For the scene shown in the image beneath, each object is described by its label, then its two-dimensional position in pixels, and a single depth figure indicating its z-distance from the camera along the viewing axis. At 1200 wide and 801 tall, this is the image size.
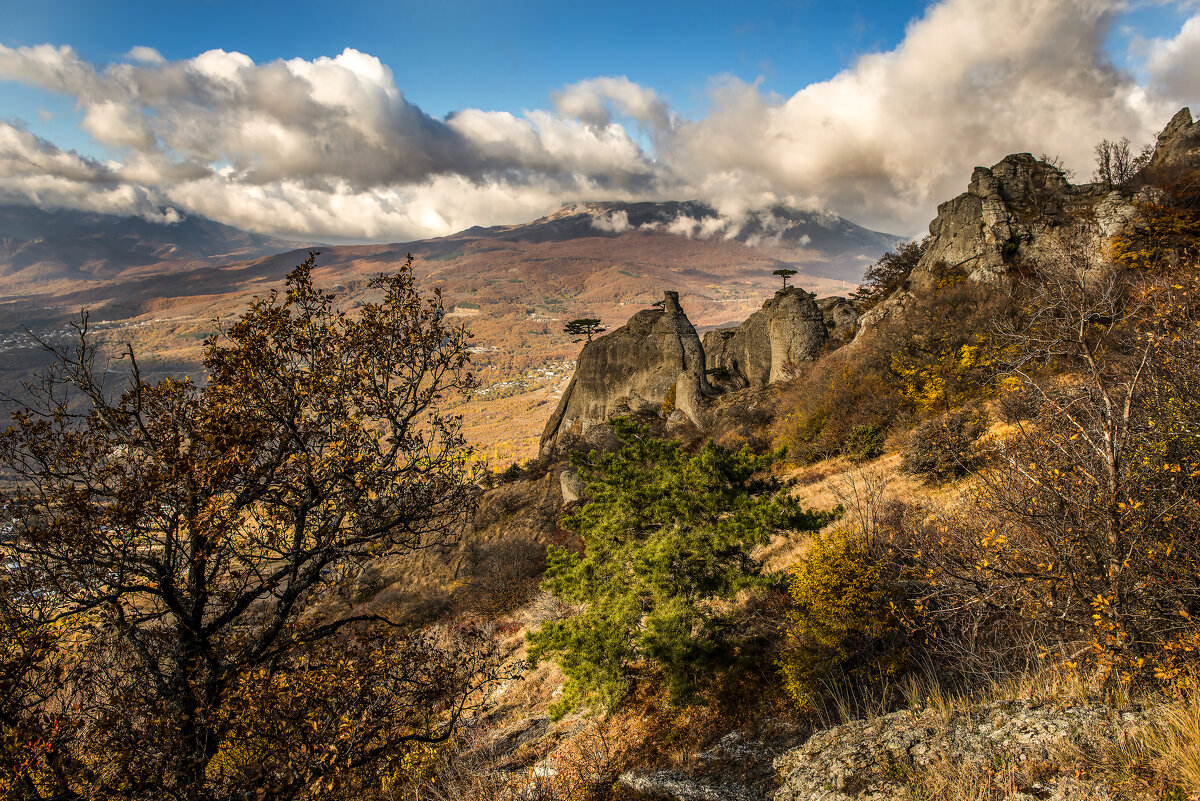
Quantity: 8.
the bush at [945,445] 15.25
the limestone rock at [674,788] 6.57
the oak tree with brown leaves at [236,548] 5.68
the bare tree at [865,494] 9.95
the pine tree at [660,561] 9.22
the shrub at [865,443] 20.81
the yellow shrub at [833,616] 7.65
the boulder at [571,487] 27.61
